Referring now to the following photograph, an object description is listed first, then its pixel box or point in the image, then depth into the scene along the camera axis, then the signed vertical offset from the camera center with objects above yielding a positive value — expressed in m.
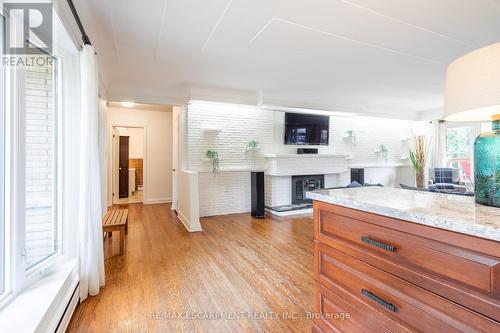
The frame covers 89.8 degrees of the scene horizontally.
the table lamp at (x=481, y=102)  0.88 +0.23
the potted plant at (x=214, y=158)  5.07 +0.13
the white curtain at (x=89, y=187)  2.08 -0.20
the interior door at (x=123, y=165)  7.45 -0.03
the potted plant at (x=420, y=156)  7.17 +0.28
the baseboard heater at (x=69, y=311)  1.63 -1.05
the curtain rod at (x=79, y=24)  1.77 +1.09
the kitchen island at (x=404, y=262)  0.81 -0.40
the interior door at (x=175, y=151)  5.71 +0.31
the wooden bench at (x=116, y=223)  3.04 -0.74
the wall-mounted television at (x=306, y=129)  5.83 +0.86
